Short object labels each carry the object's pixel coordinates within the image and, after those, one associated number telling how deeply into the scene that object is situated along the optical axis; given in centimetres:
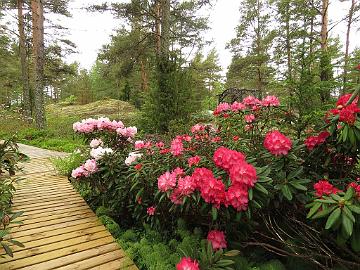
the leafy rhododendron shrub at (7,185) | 201
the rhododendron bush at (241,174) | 157
